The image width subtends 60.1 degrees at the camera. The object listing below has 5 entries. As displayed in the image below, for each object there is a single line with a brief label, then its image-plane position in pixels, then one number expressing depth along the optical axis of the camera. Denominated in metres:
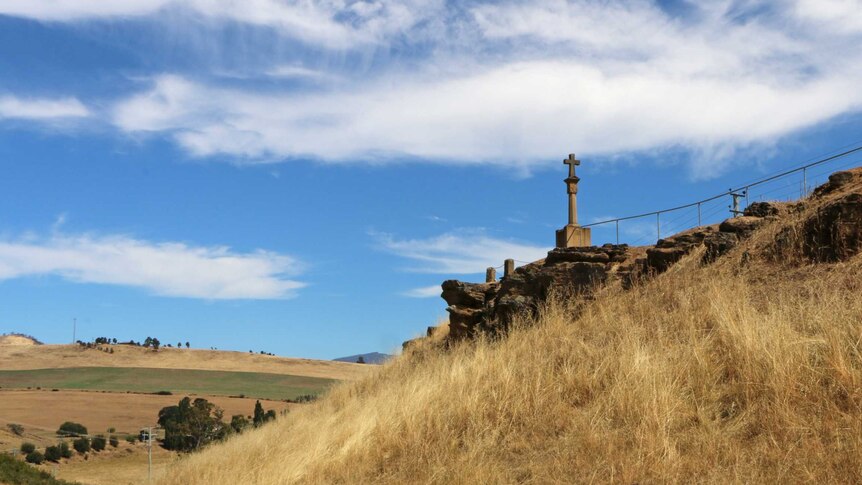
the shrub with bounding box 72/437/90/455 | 60.41
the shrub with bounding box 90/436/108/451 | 61.88
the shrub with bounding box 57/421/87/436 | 68.44
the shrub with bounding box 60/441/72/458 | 58.00
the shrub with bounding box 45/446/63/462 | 55.52
